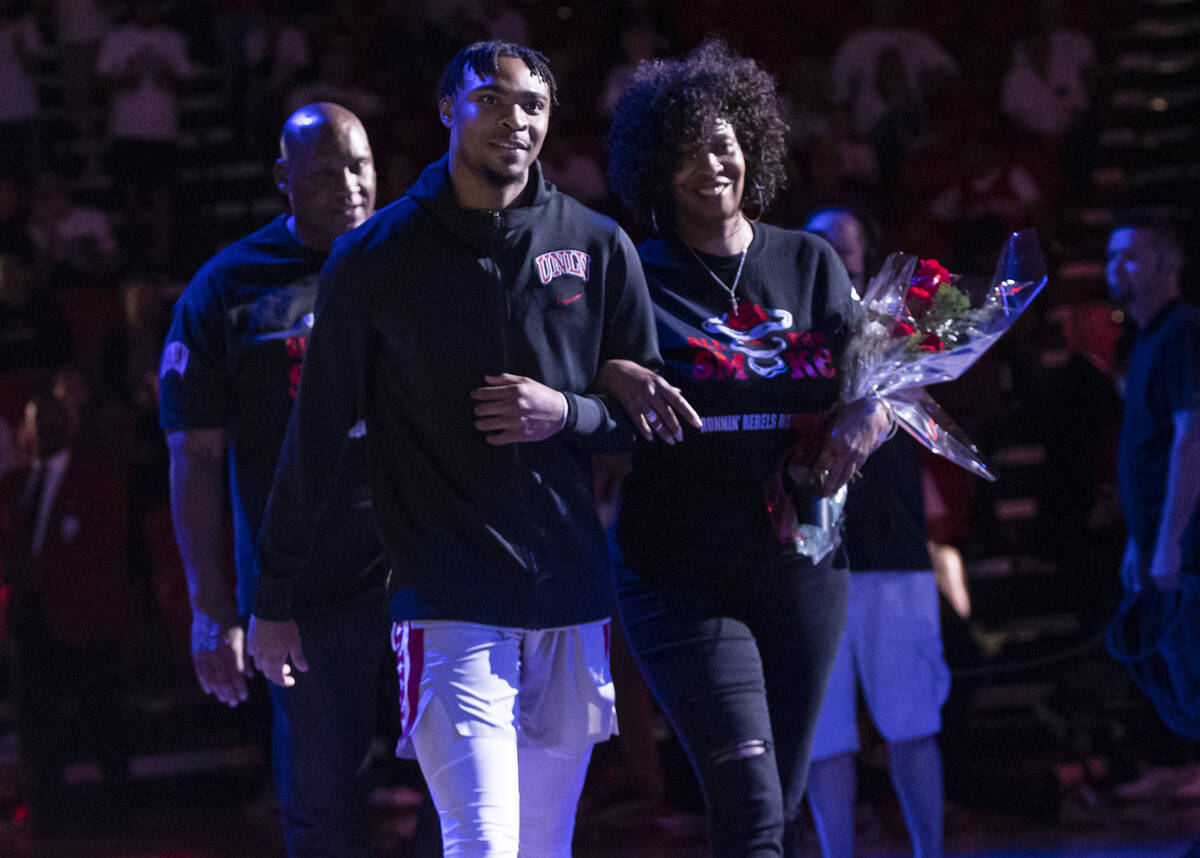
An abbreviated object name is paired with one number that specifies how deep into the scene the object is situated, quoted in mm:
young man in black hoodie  4633
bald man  5770
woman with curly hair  4977
